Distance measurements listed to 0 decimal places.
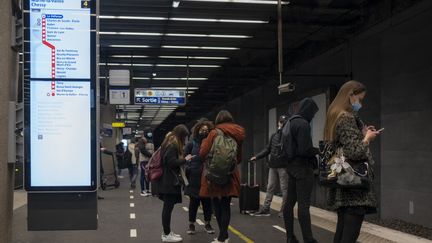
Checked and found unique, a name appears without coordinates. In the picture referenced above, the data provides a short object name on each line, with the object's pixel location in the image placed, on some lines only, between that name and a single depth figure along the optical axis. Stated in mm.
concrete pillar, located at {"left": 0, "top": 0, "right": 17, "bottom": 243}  5223
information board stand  5953
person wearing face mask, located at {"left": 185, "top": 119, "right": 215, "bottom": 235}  8277
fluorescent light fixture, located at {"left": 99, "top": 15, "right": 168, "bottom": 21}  12344
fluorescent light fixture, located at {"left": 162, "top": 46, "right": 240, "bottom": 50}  16047
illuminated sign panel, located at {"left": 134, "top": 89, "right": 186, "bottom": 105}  22875
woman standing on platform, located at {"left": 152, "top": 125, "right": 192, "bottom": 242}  7750
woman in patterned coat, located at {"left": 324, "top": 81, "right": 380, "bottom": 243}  4480
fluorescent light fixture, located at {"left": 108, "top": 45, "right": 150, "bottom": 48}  16031
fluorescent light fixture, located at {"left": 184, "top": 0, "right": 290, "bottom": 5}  11031
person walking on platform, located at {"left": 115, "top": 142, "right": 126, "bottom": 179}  23425
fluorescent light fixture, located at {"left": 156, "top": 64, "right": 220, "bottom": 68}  20016
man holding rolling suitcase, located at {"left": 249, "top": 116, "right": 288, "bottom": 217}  10883
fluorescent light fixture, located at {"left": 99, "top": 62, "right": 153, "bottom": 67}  19875
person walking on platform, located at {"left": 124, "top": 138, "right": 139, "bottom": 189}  19934
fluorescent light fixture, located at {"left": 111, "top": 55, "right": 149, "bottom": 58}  17872
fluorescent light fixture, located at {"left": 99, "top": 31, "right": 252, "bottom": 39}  14180
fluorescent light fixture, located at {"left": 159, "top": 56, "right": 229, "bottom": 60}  17828
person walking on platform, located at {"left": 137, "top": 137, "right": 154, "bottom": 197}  16094
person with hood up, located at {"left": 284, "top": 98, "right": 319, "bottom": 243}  6332
